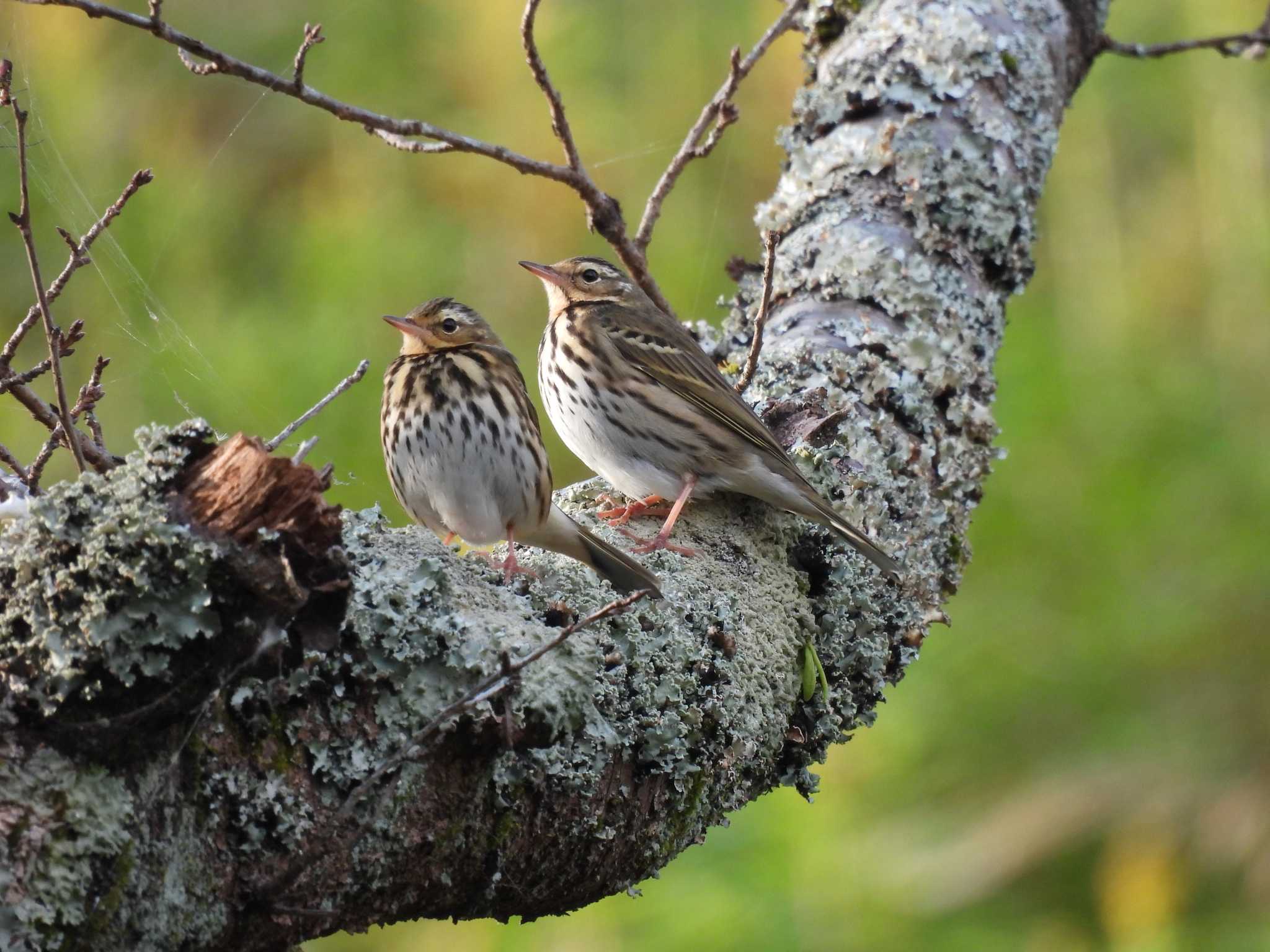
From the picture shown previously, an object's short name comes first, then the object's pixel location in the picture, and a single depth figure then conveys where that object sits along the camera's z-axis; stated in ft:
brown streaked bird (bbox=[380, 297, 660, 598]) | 21.58
